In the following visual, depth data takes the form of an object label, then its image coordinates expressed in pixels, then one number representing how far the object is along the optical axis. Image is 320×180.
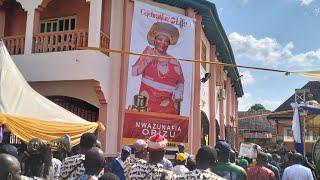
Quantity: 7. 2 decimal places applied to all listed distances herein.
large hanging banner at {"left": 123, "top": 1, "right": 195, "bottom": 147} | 9.26
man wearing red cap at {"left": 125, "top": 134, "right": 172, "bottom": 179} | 3.17
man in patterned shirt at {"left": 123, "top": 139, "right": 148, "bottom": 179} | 3.52
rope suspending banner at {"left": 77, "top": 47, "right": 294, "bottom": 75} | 6.57
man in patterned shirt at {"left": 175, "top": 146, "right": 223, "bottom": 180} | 2.71
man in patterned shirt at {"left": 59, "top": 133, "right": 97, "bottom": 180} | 3.15
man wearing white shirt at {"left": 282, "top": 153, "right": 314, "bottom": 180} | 4.81
